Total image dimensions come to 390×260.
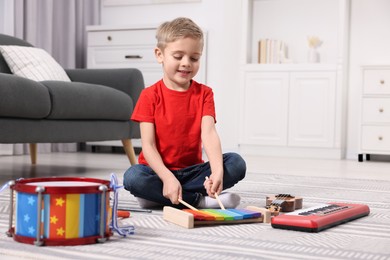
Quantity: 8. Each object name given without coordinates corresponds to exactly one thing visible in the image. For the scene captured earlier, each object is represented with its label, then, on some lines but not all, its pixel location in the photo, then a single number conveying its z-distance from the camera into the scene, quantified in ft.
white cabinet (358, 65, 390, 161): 18.67
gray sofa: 10.76
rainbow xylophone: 7.84
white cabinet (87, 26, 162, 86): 19.85
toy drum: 6.88
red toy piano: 7.75
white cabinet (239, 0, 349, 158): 19.65
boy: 8.67
